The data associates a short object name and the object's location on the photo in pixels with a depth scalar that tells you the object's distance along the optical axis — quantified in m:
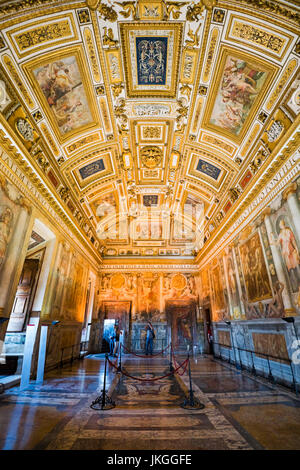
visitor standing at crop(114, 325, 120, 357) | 11.53
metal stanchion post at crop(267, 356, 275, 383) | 7.08
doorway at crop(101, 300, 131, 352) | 15.70
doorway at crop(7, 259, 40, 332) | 9.33
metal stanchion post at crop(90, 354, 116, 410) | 4.78
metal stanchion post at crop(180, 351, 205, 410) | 4.78
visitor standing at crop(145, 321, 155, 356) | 14.53
